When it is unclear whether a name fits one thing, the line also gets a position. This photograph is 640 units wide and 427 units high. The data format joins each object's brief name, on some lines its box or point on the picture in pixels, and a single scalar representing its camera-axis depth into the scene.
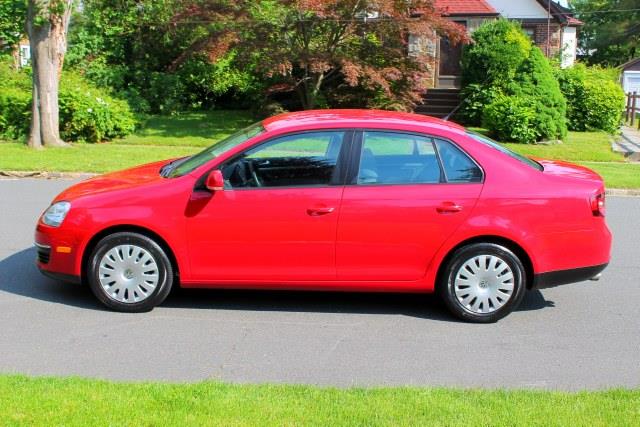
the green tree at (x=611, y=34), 52.72
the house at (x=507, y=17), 26.17
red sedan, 5.94
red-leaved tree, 19.05
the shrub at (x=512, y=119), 19.11
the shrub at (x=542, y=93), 19.27
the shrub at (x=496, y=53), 21.47
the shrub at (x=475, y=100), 21.60
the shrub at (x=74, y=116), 18.08
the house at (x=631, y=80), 38.97
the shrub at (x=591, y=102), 22.47
